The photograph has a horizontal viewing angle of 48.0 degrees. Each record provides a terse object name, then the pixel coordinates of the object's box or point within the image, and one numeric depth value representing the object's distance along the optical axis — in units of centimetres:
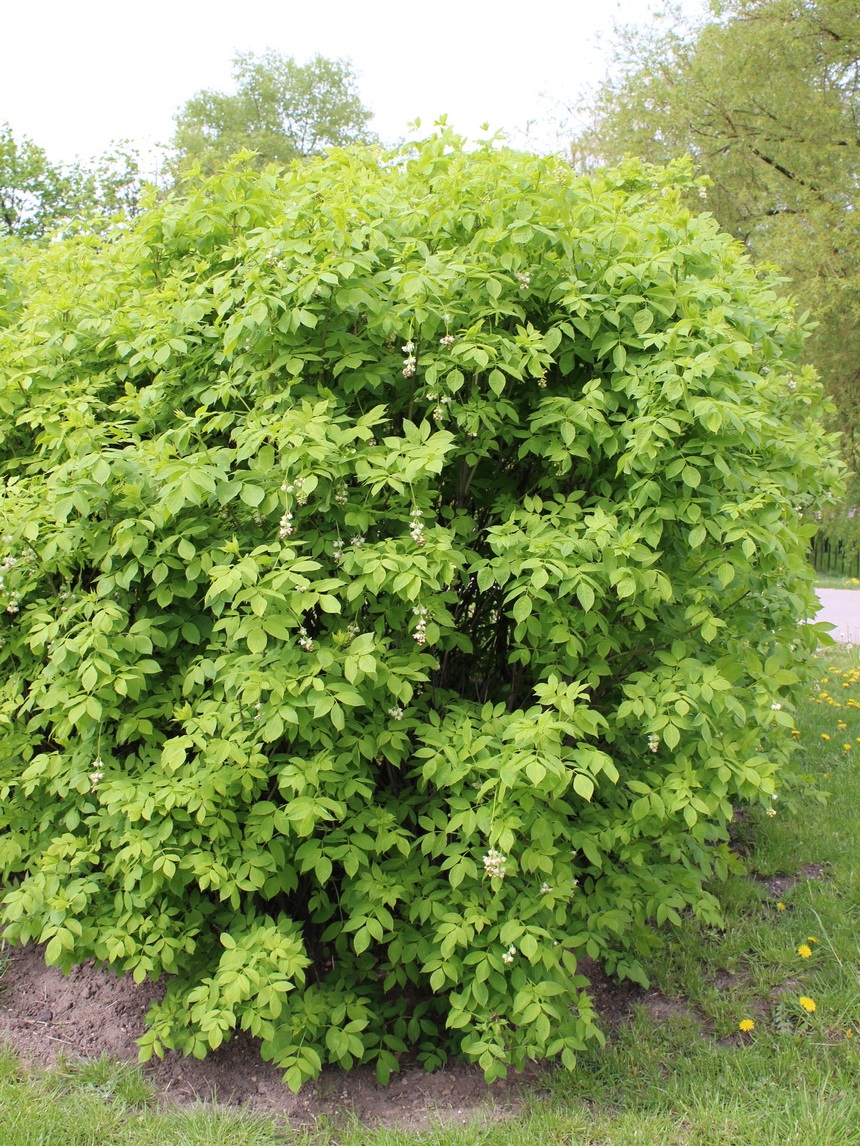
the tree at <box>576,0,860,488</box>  1343
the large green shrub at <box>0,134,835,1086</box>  257
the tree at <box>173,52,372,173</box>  3331
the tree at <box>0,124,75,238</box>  1894
